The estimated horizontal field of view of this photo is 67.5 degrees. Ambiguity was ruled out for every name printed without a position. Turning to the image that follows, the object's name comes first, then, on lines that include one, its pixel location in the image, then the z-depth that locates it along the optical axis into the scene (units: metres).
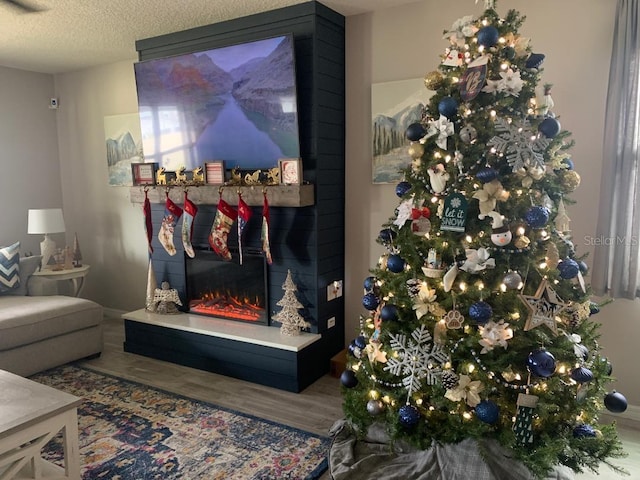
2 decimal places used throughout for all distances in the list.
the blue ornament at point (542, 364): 1.96
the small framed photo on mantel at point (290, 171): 3.18
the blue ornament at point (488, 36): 2.07
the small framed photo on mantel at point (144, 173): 3.91
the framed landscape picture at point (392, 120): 3.21
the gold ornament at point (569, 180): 2.20
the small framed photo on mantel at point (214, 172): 3.50
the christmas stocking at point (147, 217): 3.89
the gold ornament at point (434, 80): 2.26
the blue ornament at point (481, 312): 2.02
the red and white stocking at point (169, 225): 3.76
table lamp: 4.44
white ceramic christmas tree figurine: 3.32
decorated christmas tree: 2.07
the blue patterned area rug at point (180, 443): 2.34
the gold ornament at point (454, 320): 2.13
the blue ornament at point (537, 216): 2.01
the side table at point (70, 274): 4.30
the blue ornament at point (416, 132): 2.26
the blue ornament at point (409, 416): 2.22
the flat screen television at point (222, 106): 3.23
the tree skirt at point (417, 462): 2.10
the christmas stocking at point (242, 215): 3.36
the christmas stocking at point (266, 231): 3.28
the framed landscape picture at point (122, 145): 4.55
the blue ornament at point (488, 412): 2.04
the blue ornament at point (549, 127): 2.10
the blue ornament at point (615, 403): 2.17
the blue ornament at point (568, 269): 2.09
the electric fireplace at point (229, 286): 3.59
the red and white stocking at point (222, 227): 3.49
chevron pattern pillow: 3.88
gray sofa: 3.35
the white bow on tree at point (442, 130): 2.16
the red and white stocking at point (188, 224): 3.62
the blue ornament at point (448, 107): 2.13
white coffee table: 1.95
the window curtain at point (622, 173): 2.53
